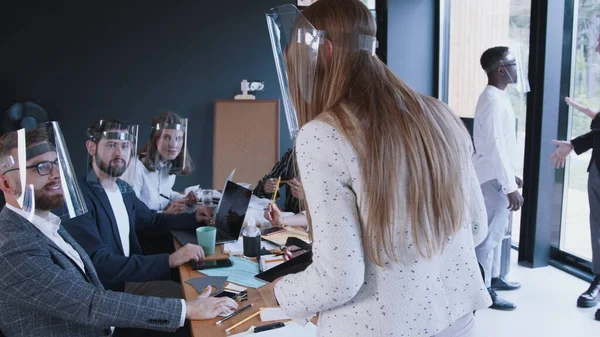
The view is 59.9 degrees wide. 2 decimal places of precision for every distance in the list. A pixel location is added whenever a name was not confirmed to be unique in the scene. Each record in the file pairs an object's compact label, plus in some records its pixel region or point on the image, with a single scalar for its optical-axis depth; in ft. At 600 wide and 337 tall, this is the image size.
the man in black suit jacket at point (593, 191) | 10.34
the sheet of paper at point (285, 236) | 7.47
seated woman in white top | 10.14
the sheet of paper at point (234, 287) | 5.66
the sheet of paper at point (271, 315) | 4.89
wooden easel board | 16.69
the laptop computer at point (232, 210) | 7.45
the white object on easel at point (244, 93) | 16.75
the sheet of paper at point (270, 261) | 6.39
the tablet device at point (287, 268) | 5.85
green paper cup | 6.93
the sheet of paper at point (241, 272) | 5.89
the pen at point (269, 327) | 4.65
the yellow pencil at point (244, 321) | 4.69
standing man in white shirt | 10.66
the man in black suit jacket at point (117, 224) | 6.41
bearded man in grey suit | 4.51
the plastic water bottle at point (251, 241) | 6.75
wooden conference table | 4.67
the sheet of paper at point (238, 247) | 7.01
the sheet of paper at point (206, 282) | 5.75
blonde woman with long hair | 2.96
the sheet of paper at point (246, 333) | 4.56
